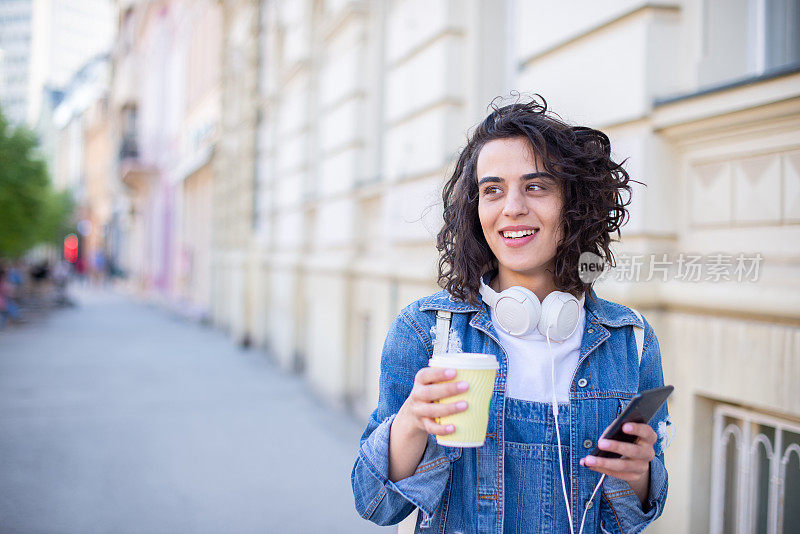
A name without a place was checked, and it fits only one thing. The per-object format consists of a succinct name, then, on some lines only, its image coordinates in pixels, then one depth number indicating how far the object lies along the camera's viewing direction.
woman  1.53
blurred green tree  18.75
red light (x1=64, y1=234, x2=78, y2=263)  57.41
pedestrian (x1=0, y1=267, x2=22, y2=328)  16.38
